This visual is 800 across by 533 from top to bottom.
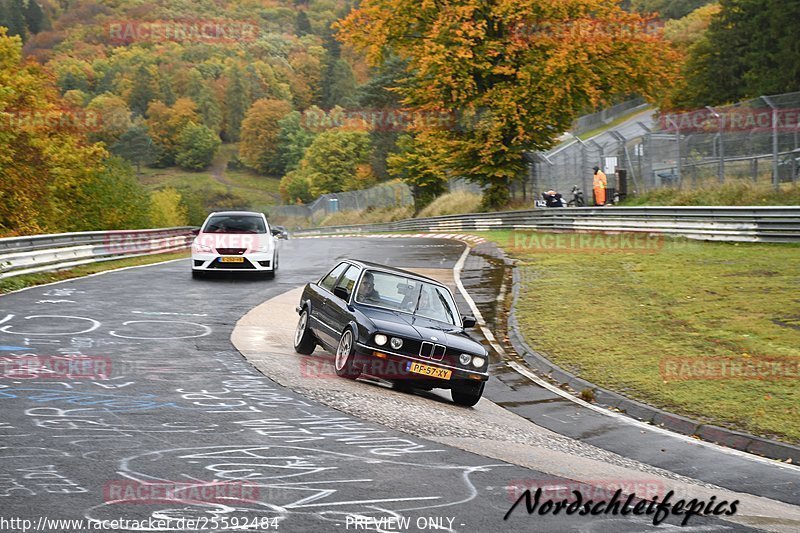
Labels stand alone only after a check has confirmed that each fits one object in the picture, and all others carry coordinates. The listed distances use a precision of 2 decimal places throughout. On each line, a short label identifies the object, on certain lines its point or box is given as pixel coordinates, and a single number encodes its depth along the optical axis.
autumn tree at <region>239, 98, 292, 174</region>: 176.75
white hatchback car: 22.55
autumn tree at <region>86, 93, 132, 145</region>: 152.25
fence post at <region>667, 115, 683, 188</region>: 30.86
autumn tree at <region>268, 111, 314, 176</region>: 168.62
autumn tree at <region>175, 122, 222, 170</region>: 173.38
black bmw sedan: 11.45
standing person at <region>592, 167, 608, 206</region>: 36.06
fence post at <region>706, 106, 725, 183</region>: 28.89
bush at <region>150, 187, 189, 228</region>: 93.22
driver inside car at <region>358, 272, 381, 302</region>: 12.75
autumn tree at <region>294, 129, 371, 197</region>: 129.19
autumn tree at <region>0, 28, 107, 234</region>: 40.28
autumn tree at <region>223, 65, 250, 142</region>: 197.12
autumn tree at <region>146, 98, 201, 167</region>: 175.75
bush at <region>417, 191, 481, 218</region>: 54.72
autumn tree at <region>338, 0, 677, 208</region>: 41.25
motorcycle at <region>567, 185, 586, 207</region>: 40.06
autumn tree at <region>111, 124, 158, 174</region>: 156.25
